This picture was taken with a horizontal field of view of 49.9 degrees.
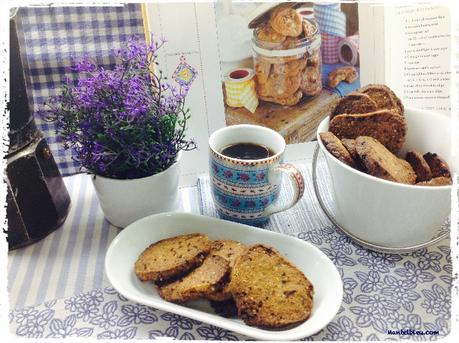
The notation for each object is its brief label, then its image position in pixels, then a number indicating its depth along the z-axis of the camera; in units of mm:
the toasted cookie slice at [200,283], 616
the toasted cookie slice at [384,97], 753
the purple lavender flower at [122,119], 694
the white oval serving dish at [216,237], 584
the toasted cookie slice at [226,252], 622
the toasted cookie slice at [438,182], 659
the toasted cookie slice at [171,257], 651
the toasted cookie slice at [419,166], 710
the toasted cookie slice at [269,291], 590
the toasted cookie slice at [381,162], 660
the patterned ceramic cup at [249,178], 730
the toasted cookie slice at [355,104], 739
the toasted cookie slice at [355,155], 700
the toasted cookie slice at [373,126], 734
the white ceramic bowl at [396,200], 646
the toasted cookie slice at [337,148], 689
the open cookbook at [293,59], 829
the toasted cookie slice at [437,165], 703
